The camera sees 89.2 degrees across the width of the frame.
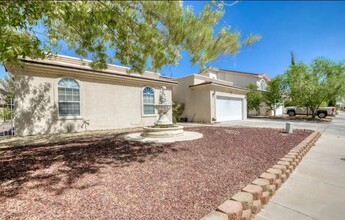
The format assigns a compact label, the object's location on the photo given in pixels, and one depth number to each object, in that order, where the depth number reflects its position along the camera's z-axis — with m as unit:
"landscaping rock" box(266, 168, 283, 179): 3.68
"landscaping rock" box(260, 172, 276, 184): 3.43
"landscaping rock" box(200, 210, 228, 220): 2.24
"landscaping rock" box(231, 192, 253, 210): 2.62
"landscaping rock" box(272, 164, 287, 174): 3.97
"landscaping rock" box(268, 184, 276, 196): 3.24
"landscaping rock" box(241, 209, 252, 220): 2.47
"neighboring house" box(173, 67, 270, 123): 16.73
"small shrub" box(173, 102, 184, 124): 18.41
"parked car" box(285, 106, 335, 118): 22.69
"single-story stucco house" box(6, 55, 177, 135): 9.48
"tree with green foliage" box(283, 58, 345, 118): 18.91
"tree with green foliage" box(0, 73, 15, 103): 9.20
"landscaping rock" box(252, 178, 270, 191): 3.15
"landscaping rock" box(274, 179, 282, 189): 3.51
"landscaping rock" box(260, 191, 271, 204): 2.96
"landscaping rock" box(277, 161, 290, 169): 4.24
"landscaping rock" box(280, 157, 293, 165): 4.55
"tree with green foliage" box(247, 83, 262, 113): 24.97
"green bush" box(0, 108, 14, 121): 10.78
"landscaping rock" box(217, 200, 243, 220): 2.33
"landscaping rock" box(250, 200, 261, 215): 2.70
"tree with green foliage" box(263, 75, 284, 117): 22.80
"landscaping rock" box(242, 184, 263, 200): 2.89
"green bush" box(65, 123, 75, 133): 10.70
